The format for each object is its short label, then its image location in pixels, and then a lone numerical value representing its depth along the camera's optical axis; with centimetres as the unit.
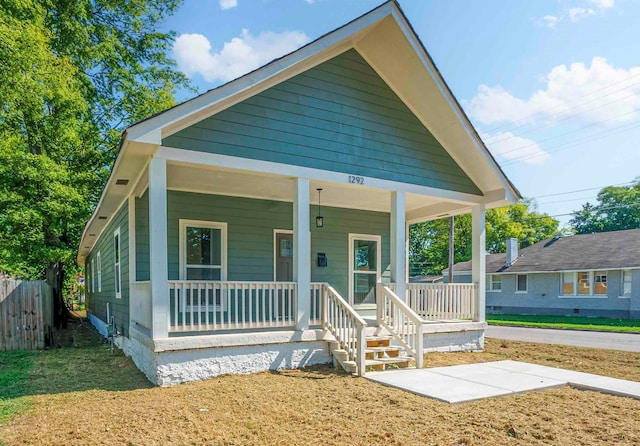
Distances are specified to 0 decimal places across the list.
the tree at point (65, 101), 1181
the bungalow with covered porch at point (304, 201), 660
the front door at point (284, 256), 1016
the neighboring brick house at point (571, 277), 2211
